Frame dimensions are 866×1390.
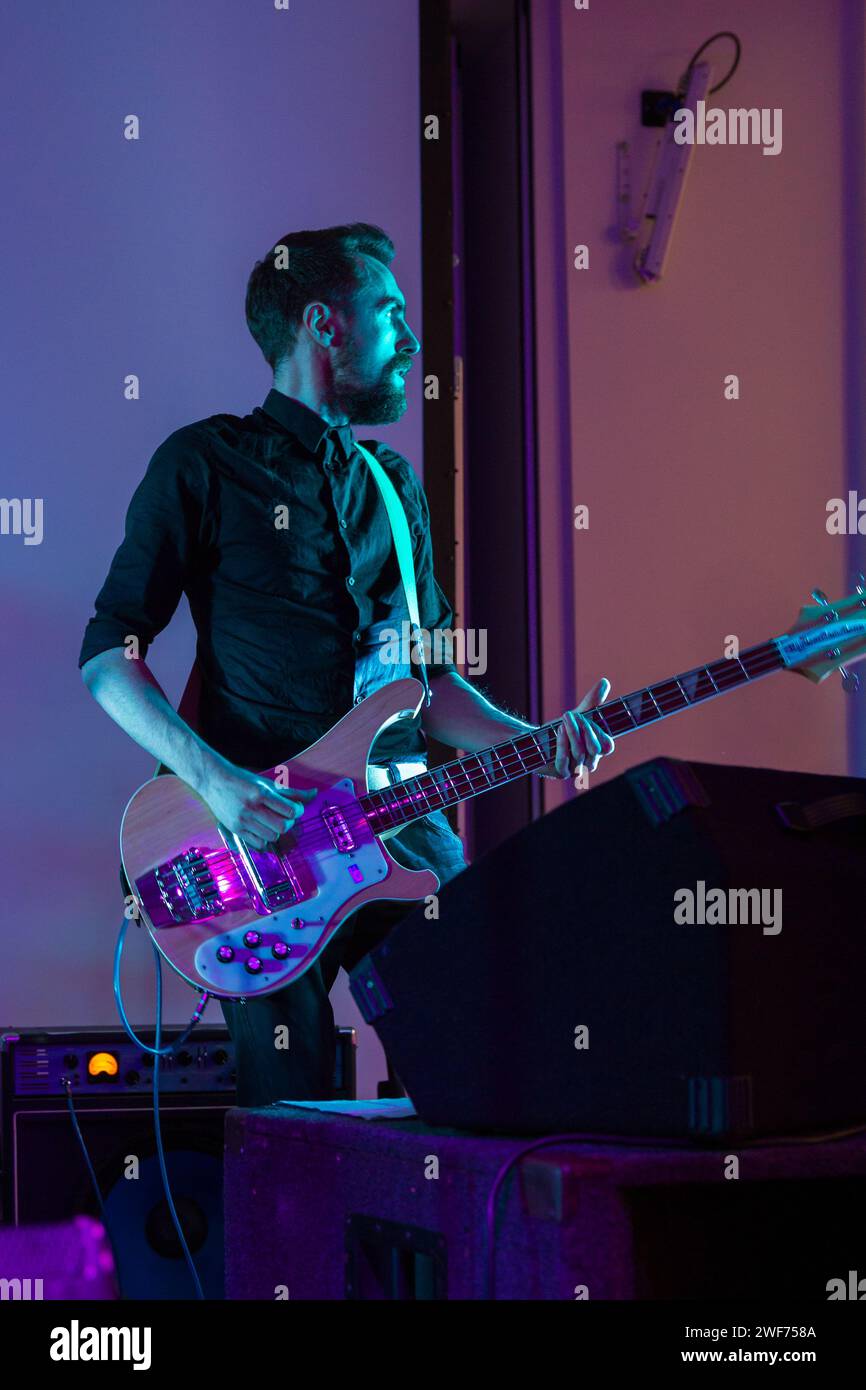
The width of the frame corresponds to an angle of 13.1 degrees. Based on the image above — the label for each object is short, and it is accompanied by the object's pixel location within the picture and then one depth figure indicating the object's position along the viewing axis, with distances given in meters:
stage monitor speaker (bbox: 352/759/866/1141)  4.08
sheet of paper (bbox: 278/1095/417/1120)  4.35
